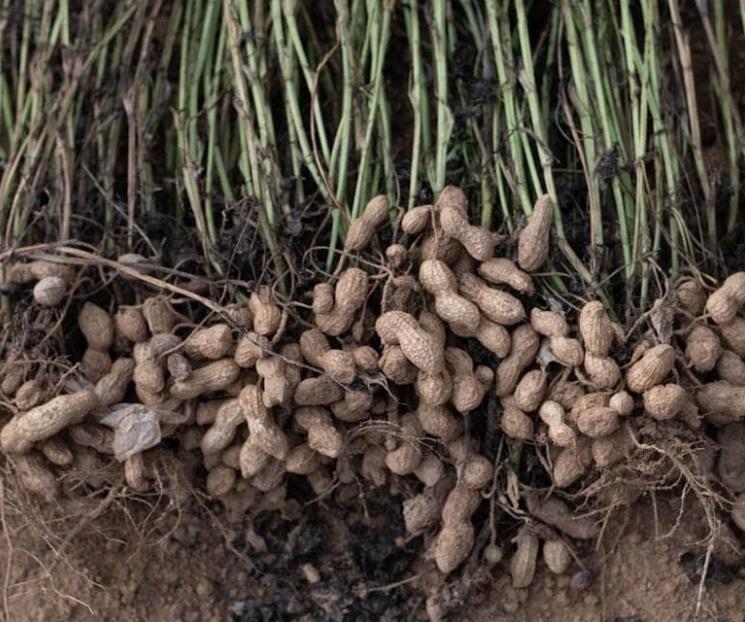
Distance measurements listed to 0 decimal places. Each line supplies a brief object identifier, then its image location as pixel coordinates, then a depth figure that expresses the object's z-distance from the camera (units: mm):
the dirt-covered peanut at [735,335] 682
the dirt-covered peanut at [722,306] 676
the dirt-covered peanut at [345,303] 690
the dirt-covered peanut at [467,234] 687
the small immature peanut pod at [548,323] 678
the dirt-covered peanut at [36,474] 692
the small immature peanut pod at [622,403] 662
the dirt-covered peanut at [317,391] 684
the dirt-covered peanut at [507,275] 685
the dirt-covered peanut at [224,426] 696
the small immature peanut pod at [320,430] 690
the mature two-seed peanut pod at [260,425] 683
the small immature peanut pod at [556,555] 717
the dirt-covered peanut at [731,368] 681
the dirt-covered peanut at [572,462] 683
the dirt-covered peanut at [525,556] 718
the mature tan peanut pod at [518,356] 685
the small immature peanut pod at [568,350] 673
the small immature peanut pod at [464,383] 683
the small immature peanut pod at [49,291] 696
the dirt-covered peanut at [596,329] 666
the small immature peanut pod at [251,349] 684
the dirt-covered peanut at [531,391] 680
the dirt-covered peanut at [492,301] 682
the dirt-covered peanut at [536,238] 688
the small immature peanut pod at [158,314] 705
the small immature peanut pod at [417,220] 695
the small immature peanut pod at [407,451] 699
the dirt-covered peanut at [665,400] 655
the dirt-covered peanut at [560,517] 713
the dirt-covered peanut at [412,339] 668
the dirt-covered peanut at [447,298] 679
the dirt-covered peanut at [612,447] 675
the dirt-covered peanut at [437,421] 689
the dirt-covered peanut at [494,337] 683
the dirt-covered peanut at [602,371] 667
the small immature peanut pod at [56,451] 691
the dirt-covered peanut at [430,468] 711
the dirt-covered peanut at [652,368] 657
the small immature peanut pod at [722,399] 675
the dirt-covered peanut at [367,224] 700
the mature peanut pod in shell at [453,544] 709
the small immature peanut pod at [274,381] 675
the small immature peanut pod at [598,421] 663
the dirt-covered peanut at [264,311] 688
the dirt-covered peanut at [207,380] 693
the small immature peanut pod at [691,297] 688
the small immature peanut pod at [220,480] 717
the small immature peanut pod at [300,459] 704
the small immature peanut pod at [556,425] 669
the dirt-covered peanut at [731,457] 701
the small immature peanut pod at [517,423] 688
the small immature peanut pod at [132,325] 710
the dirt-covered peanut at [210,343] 692
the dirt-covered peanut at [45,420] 677
